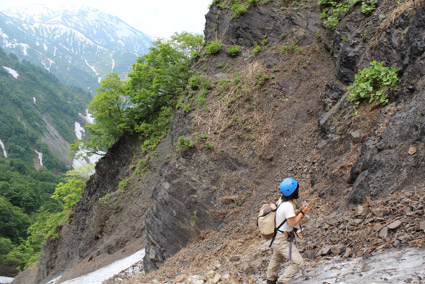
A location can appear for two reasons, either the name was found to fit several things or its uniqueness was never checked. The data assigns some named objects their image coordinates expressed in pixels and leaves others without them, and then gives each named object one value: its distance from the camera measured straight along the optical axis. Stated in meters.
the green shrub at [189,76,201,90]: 13.28
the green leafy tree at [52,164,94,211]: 28.83
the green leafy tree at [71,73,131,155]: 20.61
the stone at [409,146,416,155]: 5.10
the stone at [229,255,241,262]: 6.60
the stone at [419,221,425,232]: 3.89
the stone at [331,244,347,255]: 4.66
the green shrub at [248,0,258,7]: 13.79
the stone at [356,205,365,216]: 5.13
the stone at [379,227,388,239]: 4.25
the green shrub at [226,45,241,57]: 13.48
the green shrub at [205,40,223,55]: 13.83
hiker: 4.18
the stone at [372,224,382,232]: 4.46
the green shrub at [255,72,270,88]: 11.67
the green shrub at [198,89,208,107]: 12.30
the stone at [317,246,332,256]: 4.83
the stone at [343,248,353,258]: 4.46
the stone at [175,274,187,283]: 6.83
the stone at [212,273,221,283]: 5.86
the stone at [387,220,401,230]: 4.23
